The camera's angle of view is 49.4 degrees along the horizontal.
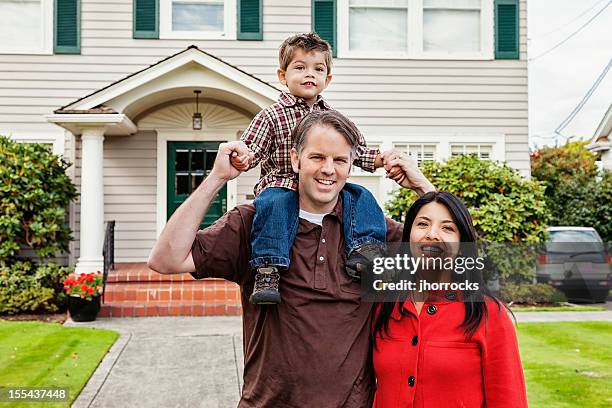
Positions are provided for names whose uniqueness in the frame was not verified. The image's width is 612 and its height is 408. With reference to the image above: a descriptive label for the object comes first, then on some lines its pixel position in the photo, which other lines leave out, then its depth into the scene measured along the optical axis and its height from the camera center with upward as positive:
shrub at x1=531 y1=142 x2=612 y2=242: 14.88 +0.19
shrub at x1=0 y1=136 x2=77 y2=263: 9.45 +0.08
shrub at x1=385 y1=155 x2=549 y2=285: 9.98 +0.06
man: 2.09 -0.25
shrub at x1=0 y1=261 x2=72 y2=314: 9.04 -1.16
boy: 2.16 +0.09
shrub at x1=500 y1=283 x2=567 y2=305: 10.62 -1.37
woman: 2.04 -0.41
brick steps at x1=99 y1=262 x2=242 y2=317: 9.09 -1.26
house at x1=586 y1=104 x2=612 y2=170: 19.39 +2.03
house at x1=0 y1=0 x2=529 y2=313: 10.88 +2.17
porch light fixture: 10.95 +1.43
